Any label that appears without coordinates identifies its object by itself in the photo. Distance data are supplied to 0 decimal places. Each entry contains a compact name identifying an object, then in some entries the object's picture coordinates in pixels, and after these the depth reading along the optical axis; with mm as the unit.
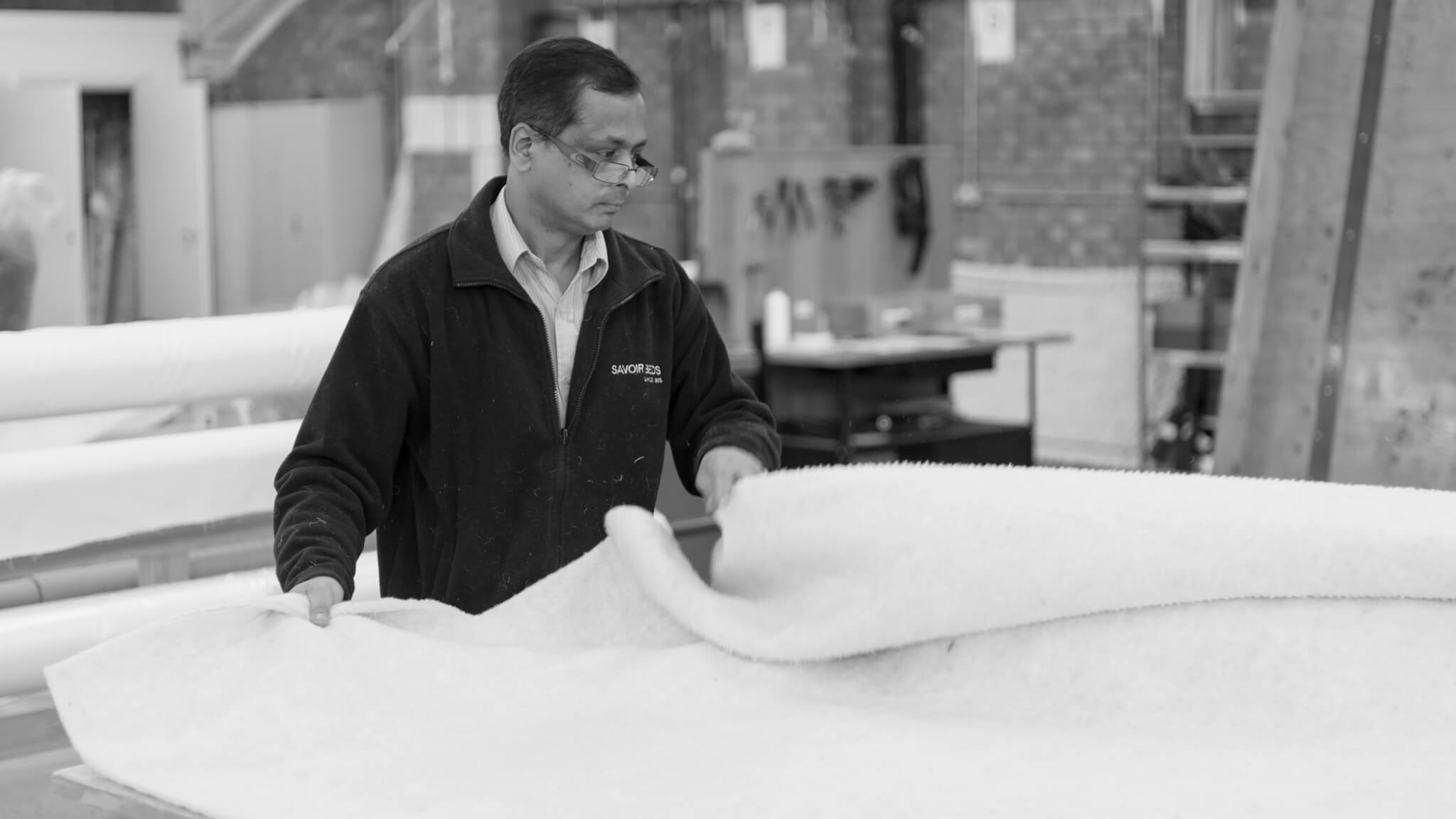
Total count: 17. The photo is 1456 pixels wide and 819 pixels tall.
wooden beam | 3670
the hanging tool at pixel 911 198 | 7934
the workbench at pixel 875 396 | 6793
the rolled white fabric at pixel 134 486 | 3092
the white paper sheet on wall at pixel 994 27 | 8555
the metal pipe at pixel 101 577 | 3178
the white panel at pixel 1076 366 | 8539
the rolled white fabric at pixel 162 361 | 2980
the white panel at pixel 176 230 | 8586
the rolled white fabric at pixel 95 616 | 2969
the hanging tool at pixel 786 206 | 7422
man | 2029
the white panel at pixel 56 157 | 6902
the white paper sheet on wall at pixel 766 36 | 9344
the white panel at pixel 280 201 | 10203
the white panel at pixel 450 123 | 10547
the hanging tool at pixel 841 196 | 7719
